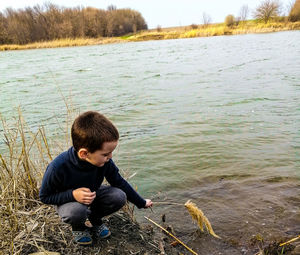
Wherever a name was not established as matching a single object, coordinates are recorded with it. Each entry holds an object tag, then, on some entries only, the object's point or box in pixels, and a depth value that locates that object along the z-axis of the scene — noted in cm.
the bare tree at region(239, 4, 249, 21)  5928
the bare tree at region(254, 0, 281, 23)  5288
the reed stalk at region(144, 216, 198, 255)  270
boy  214
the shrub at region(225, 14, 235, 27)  5486
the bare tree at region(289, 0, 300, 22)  4797
